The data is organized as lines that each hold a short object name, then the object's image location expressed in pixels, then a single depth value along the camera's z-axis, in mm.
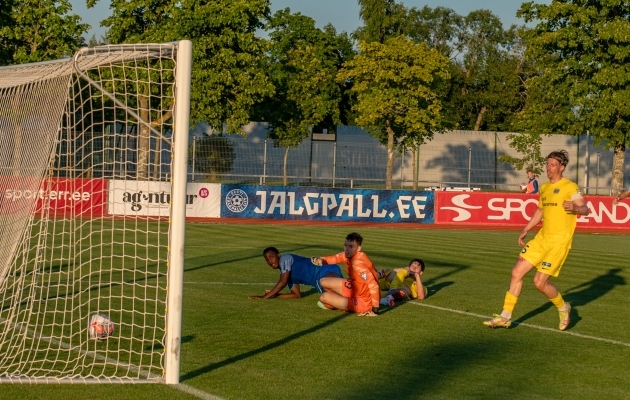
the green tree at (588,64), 46812
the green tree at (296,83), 56500
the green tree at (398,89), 55469
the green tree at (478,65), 85875
